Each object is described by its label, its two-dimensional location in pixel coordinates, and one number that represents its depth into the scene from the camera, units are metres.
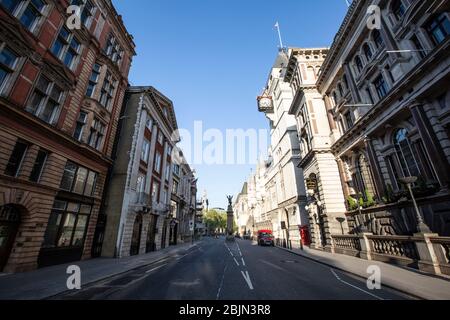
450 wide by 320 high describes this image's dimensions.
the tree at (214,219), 113.62
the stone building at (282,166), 32.53
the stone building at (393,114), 11.83
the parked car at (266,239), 35.97
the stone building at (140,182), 19.30
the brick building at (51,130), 11.07
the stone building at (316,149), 21.81
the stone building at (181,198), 38.97
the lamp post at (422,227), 9.96
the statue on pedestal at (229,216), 71.66
